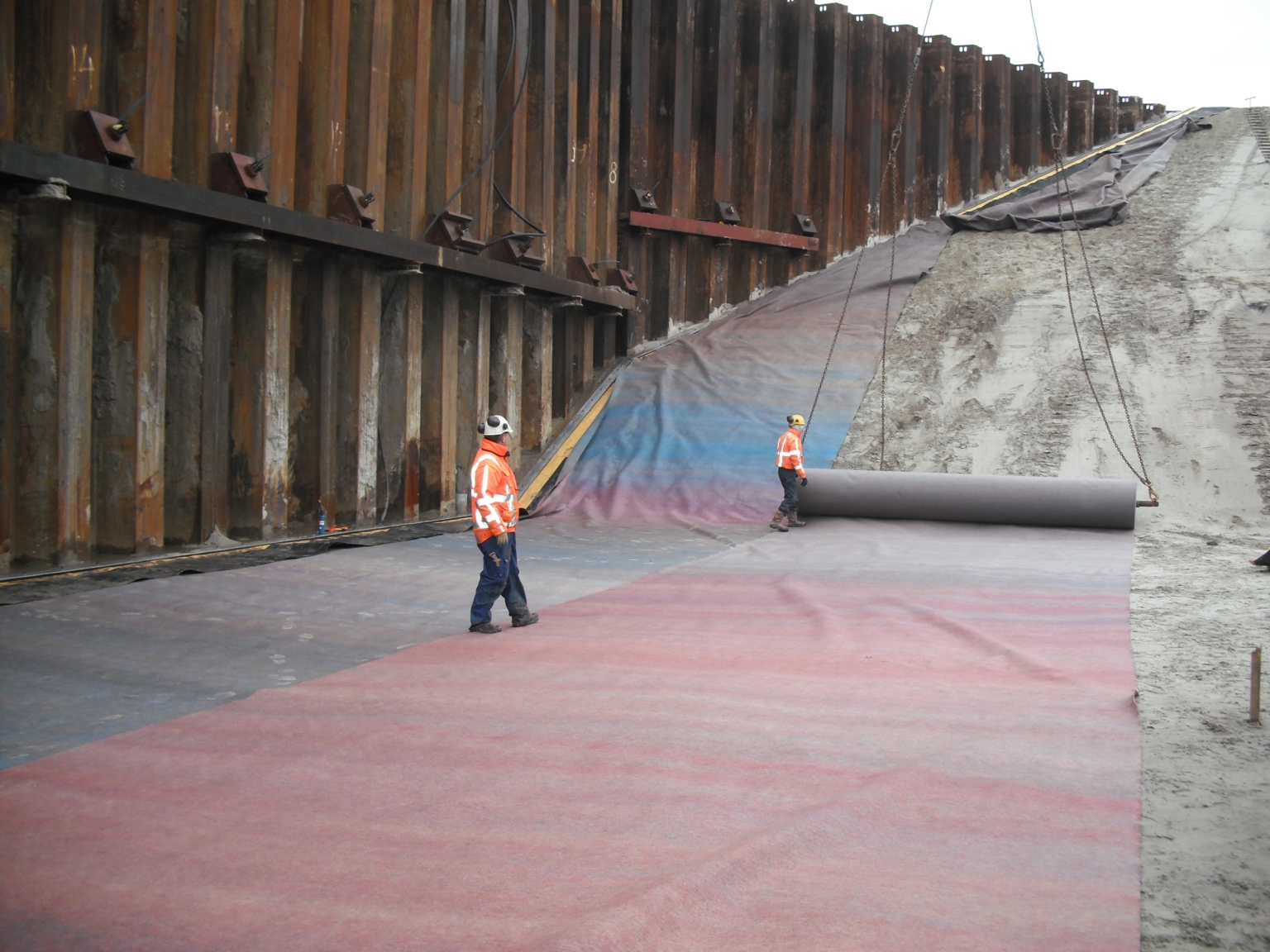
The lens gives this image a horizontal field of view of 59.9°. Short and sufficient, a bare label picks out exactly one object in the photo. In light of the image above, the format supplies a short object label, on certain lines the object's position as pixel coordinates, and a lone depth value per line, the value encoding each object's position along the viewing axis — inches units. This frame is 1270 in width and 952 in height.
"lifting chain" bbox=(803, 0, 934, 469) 581.3
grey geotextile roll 436.8
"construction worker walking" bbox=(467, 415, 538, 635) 266.7
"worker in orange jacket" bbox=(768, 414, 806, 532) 469.7
